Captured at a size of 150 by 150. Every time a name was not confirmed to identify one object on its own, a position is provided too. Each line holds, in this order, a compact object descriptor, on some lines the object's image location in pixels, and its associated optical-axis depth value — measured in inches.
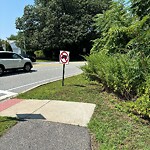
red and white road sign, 265.2
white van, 439.2
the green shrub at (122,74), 168.5
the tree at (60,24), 1045.3
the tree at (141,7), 208.3
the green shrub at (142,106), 139.1
